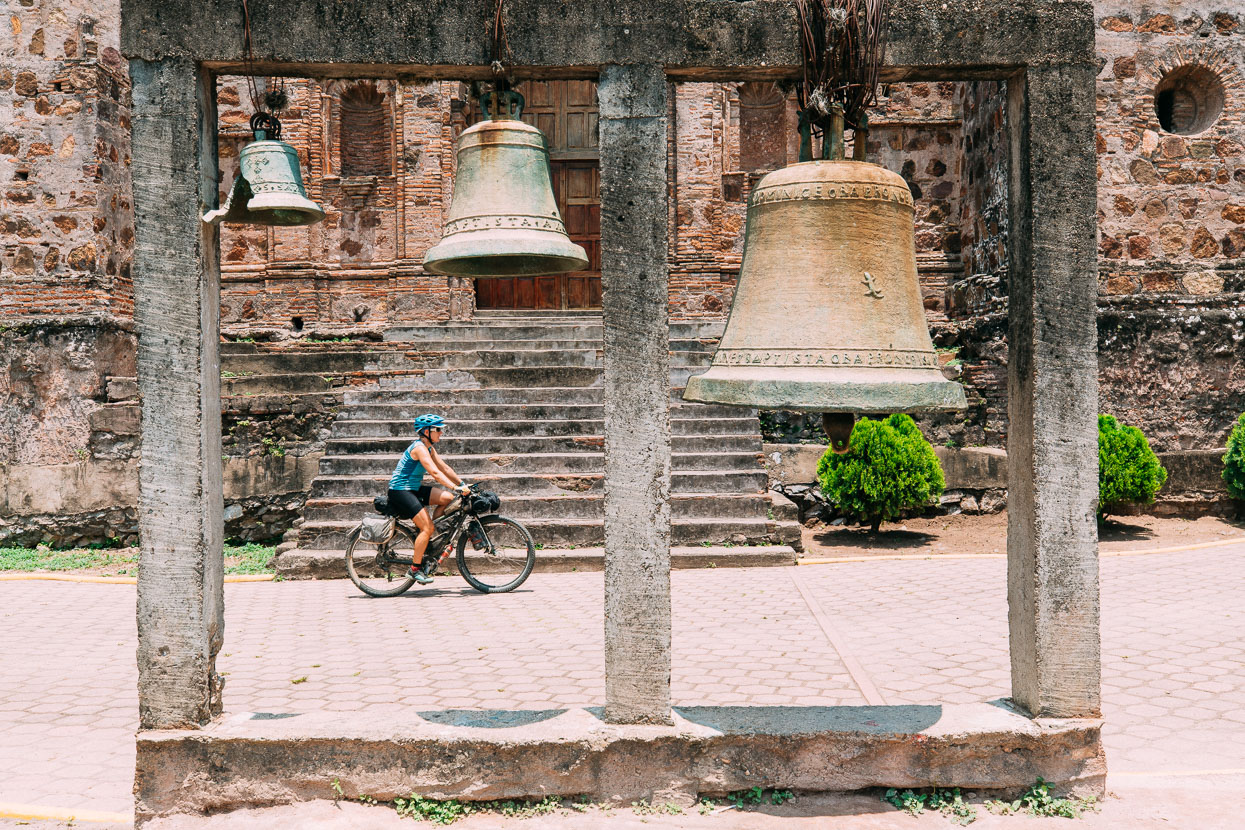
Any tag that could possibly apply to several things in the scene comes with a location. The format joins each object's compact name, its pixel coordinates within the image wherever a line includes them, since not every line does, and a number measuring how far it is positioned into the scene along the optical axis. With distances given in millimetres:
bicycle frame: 8438
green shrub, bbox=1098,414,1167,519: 9703
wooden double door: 14781
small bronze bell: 3848
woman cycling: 8281
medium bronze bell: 3465
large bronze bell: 2926
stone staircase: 9398
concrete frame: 3486
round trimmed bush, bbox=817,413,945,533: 10242
